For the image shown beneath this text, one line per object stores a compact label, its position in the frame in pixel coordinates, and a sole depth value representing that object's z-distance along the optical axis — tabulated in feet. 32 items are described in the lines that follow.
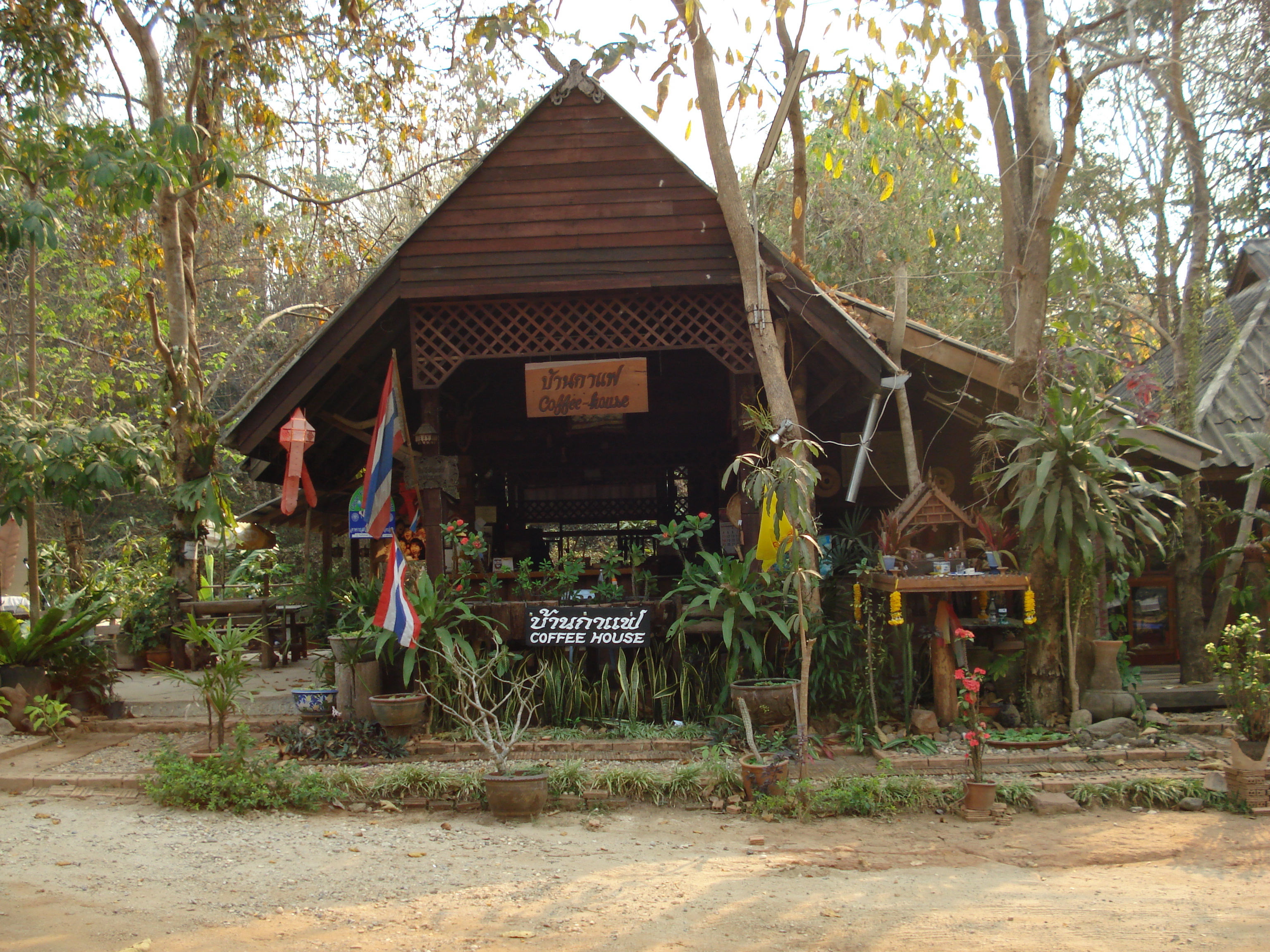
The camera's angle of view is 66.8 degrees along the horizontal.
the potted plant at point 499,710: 20.44
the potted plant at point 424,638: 25.64
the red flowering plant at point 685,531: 27.25
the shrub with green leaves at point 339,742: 25.26
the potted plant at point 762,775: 20.84
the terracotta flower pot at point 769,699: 24.17
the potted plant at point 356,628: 26.63
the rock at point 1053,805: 20.56
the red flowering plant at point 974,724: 20.20
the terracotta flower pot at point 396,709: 25.57
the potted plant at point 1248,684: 20.62
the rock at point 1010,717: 25.89
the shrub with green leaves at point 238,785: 21.39
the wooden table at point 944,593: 23.95
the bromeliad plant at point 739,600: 25.89
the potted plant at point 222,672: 23.76
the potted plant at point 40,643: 28.66
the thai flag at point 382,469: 27.99
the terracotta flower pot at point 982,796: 20.11
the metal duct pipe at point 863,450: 28.19
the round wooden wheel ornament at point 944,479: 36.04
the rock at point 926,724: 25.09
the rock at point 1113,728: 24.90
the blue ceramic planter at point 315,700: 27.30
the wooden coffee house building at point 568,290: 28.14
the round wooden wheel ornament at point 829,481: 37.09
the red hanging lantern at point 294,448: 27.53
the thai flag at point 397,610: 25.16
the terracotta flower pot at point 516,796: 20.38
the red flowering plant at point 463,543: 28.91
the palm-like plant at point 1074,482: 24.11
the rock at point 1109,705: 25.80
